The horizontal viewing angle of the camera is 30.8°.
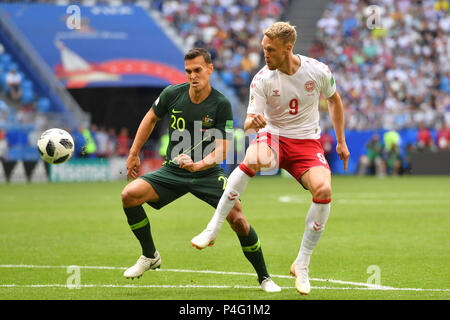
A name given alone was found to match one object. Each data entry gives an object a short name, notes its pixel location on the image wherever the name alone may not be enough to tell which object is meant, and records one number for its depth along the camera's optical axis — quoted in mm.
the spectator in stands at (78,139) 27895
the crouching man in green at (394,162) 31875
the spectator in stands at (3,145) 28203
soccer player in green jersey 8070
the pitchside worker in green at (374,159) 31609
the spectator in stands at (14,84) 30312
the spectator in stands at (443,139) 31672
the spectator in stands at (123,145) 29953
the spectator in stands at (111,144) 30009
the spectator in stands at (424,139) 31797
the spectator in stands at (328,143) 31875
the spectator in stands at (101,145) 29859
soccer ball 9125
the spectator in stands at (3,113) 29000
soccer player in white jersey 7656
